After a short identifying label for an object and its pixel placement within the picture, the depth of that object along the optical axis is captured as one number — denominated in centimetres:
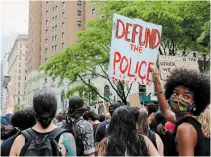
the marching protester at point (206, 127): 323
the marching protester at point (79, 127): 484
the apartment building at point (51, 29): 5832
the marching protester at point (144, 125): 408
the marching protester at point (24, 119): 365
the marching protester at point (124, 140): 314
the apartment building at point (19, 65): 10842
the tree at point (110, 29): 1716
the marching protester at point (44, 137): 292
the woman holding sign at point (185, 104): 288
